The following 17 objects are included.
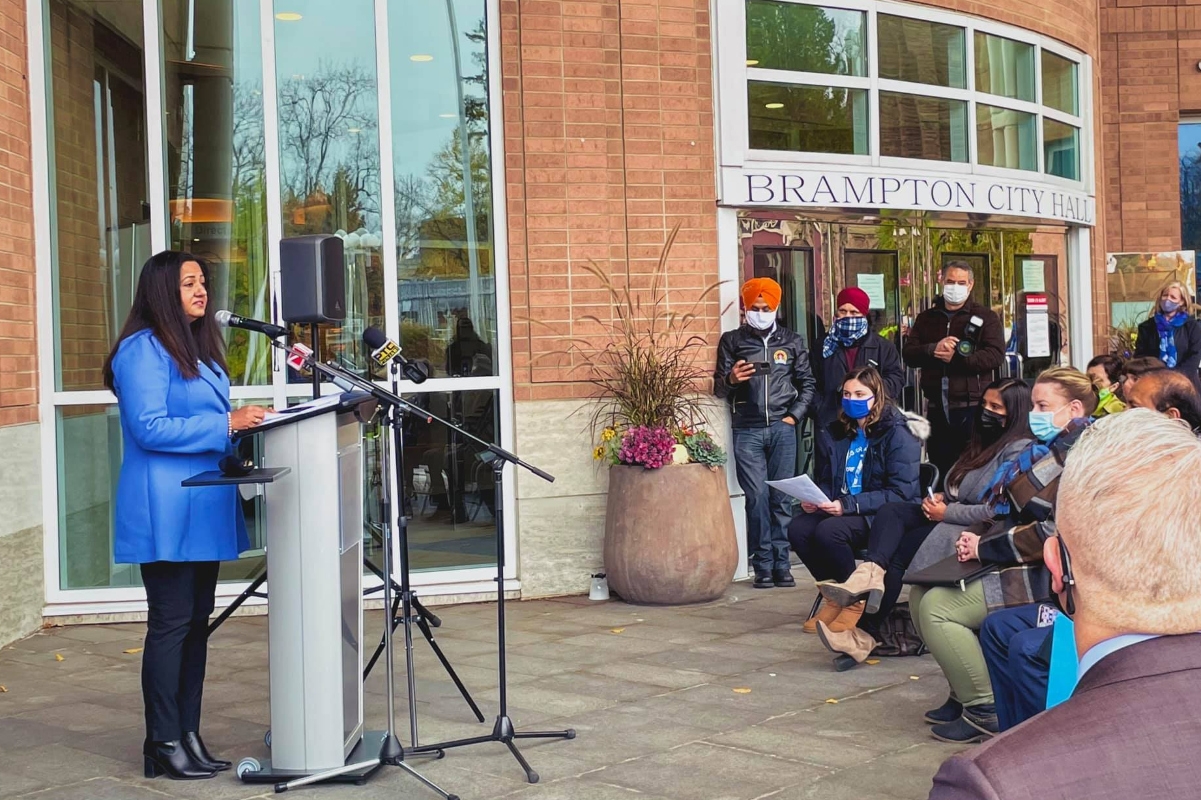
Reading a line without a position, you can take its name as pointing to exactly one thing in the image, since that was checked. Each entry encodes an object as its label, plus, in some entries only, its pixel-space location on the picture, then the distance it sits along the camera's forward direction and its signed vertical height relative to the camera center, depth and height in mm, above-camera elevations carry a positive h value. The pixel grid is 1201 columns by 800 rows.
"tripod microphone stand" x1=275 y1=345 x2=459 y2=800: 4543 -753
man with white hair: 1517 -355
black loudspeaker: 5164 +350
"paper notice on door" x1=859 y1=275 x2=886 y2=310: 10039 +520
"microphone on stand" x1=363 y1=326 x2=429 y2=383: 4762 +69
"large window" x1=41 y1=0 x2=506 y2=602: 7984 +1106
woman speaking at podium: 4773 -420
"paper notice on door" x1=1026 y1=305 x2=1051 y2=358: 11279 +184
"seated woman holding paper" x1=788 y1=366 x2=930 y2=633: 6695 -586
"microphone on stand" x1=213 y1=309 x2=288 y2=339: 4617 +174
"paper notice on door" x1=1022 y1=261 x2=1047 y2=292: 11156 +641
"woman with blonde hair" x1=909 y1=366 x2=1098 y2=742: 5008 -762
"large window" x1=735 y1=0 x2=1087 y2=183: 9203 +1946
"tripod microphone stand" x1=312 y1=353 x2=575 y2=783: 4582 -906
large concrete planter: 7887 -1002
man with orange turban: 8570 -286
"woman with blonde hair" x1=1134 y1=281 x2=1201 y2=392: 9836 +131
